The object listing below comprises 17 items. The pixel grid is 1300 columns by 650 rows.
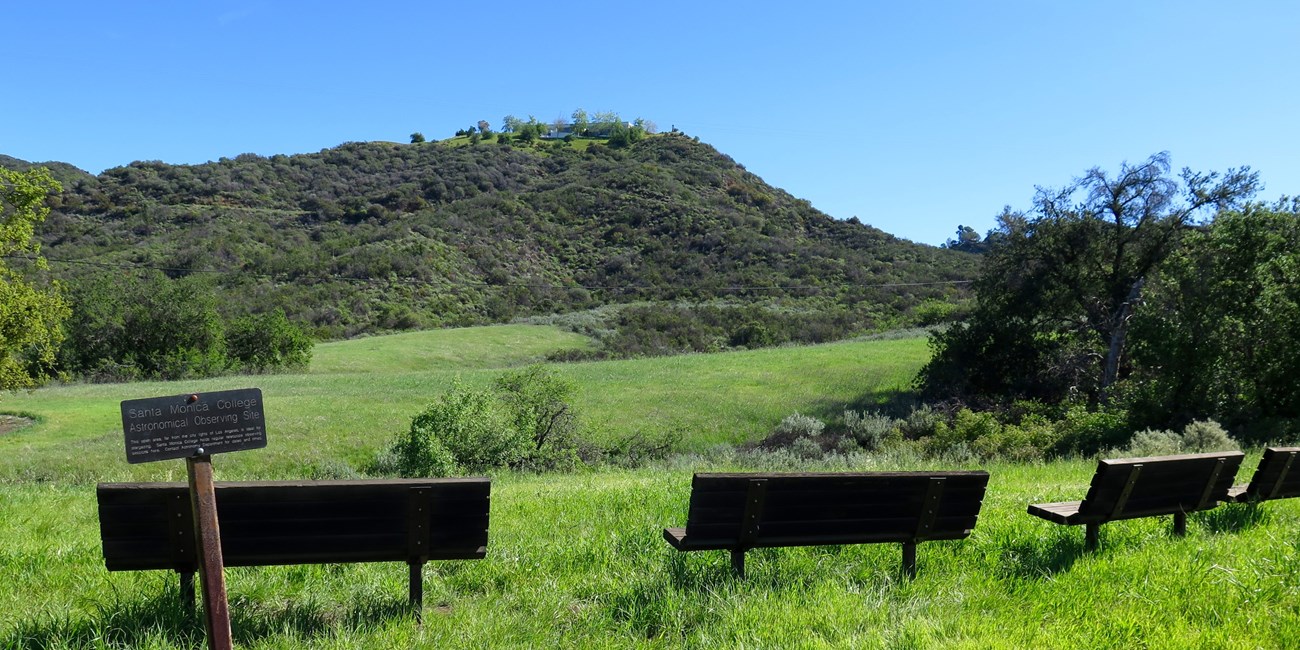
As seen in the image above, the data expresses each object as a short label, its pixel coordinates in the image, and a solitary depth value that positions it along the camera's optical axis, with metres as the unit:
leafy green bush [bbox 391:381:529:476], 17.50
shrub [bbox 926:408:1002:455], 22.16
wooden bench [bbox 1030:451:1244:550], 5.38
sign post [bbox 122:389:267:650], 3.46
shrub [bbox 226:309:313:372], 46.22
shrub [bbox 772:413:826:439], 26.88
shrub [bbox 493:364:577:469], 21.19
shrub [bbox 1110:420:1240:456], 13.79
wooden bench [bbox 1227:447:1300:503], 6.51
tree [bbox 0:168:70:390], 19.14
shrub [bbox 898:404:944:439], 25.25
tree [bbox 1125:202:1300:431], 16.95
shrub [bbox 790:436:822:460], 24.03
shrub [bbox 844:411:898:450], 25.11
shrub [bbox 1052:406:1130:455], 19.17
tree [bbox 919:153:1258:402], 26.14
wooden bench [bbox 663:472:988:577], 4.77
